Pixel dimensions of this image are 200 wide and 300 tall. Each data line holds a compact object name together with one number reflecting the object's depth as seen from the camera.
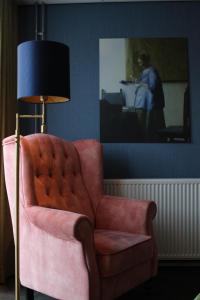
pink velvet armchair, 1.77
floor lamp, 2.10
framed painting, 2.99
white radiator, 2.87
